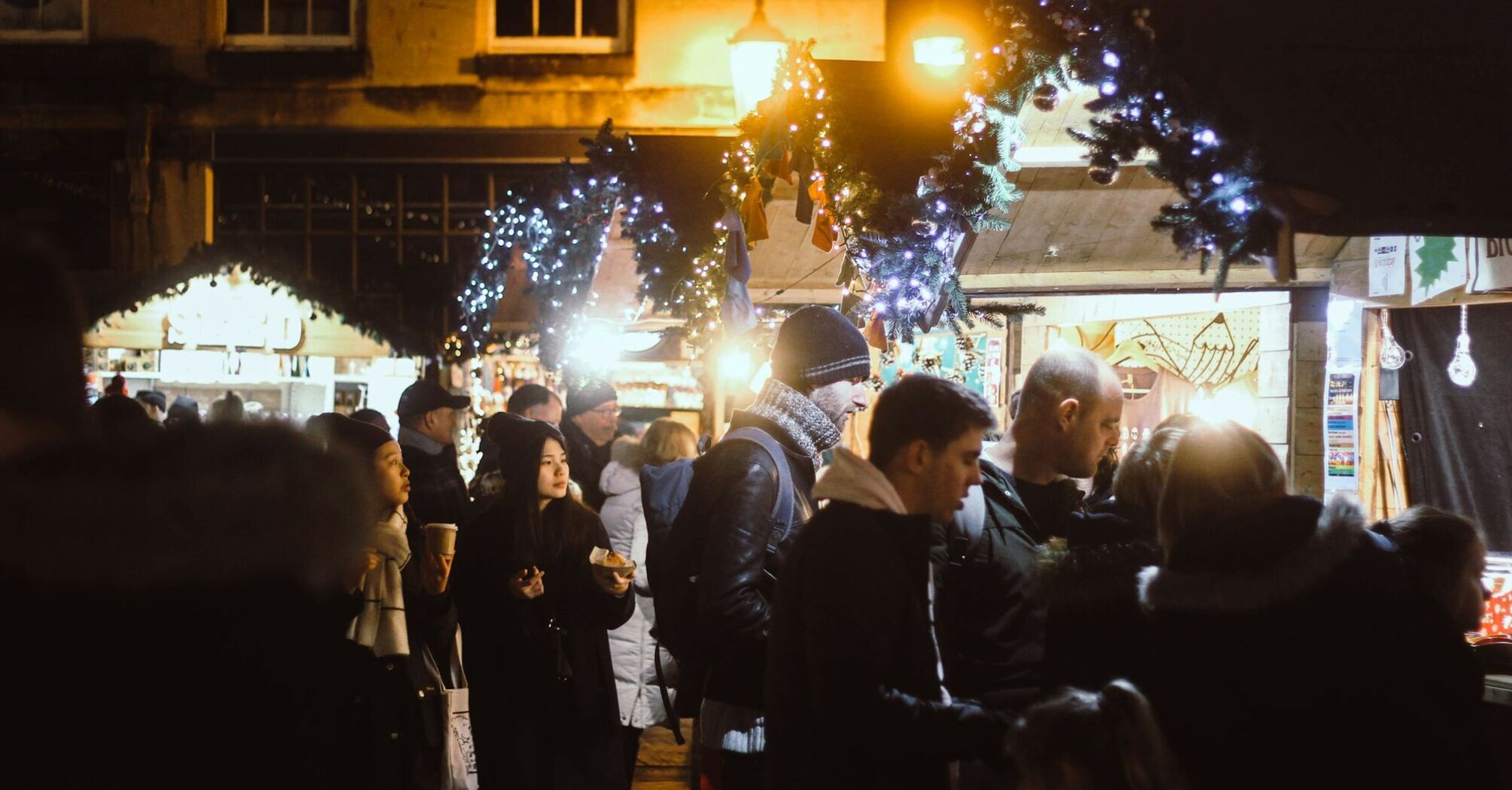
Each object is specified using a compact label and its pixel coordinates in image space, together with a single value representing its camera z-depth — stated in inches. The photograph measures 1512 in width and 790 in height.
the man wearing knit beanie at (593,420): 370.0
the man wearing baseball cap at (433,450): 305.0
